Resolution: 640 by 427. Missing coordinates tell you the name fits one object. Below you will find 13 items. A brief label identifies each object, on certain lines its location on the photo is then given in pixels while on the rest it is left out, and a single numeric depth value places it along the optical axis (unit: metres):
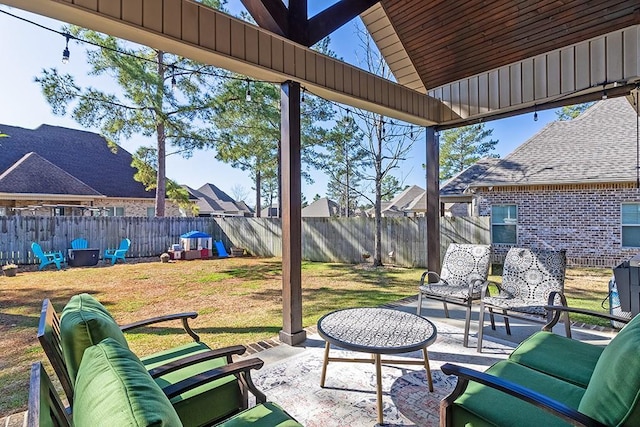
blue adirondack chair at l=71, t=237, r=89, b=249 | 9.89
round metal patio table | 2.21
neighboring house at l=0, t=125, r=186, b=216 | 12.27
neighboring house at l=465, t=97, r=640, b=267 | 8.42
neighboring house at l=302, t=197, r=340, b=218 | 28.48
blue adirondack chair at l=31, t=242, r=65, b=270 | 8.81
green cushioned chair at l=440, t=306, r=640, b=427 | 1.23
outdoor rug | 2.23
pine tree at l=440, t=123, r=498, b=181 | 20.52
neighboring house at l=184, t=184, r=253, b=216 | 25.23
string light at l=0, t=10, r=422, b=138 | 2.35
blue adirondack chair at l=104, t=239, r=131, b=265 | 10.12
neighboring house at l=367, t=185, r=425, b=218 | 24.53
